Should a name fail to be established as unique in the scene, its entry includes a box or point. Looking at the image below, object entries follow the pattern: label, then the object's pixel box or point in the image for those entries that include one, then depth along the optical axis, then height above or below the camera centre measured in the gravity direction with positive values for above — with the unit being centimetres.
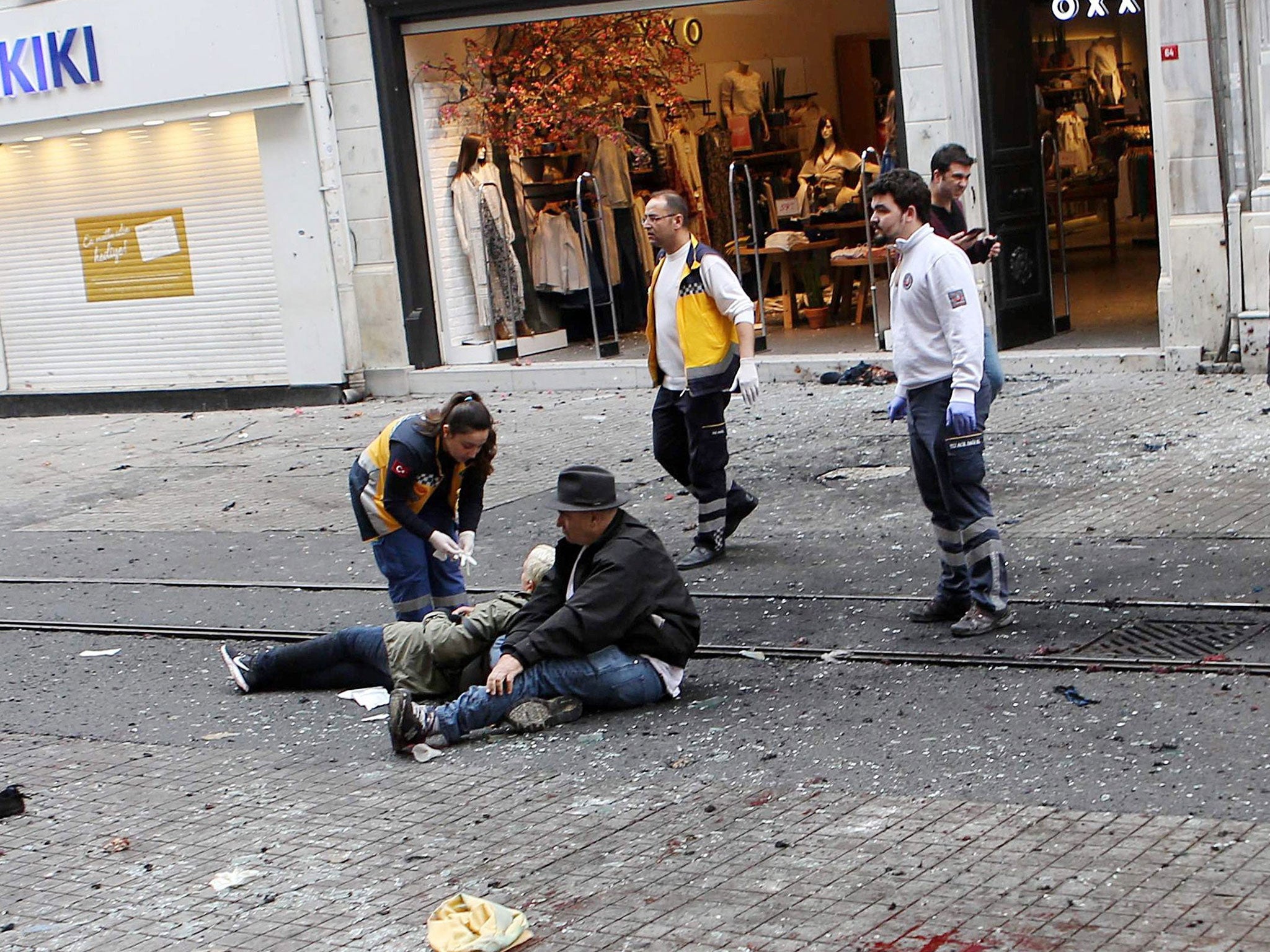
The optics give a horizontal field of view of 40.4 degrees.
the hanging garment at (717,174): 1805 +55
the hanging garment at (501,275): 1708 -25
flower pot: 1720 -100
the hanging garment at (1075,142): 1953 +52
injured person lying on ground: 690 -160
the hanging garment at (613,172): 1728 +66
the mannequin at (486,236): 1697 +16
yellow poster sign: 1820 +36
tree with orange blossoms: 1664 +162
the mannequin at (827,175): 1730 +40
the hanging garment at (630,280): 1784 -45
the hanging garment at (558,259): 1731 -14
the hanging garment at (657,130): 1764 +105
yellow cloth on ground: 459 -179
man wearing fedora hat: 643 -147
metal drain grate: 669 -180
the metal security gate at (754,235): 1592 -9
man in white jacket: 698 -74
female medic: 701 -98
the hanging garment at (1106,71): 1977 +130
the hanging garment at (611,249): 1744 -11
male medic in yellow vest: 891 -60
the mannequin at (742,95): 1816 +135
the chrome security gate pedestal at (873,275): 1516 -58
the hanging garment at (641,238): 1789 -3
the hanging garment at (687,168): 1789 +64
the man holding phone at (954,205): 794 -1
